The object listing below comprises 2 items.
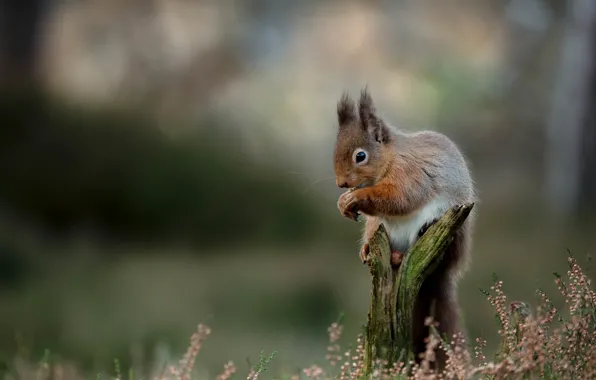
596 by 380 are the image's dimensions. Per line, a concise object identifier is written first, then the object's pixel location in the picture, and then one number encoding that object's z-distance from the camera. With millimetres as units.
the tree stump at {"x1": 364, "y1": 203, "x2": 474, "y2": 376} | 6982
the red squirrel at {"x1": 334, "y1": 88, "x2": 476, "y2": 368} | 6985
